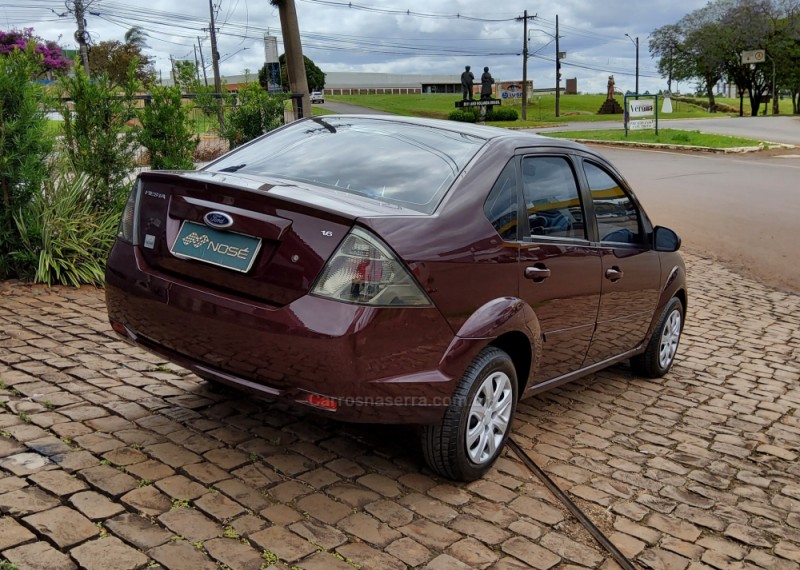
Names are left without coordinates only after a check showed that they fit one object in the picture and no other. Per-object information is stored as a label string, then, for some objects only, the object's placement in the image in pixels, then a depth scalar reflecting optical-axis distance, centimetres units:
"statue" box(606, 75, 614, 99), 6546
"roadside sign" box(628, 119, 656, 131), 3503
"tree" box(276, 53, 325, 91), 8112
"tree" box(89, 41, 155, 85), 6322
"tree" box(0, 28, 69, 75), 3928
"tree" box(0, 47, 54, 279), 684
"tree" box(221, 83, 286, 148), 1248
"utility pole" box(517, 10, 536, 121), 5878
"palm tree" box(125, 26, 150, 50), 7638
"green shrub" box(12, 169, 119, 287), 712
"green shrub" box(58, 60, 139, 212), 759
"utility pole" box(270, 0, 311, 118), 1431
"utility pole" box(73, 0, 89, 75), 4194
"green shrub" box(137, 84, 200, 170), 835
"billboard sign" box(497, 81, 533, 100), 6475
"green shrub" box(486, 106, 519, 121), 5041
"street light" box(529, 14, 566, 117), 6439
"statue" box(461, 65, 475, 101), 5297
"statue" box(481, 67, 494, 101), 5281
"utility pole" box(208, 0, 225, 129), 5308
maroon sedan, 332
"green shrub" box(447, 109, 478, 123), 4275
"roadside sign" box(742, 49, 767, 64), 7100
